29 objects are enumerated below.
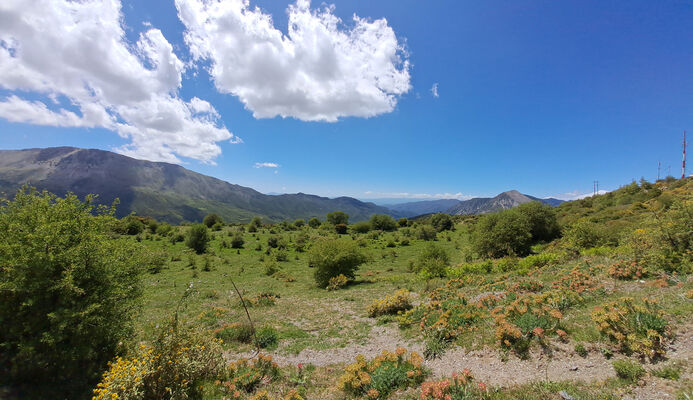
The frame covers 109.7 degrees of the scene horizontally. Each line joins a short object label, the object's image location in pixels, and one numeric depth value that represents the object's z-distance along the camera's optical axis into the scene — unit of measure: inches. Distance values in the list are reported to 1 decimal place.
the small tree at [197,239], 1449.3
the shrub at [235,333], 400.2
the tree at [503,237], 1008.9
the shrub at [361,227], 2603.3
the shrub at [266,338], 378.9
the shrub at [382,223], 2731.3
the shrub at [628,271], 397.1
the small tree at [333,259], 834.2
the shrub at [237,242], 1615.4
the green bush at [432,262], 798.2
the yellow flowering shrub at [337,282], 784.3
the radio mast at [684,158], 1962.4
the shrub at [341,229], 2533.0
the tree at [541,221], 1333.7
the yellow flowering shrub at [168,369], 199.2
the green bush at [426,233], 2000.4
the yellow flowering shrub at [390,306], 480.4
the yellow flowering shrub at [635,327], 207.8
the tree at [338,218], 3056.6
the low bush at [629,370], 189.9
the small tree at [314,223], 2935.5
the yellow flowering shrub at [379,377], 232.5
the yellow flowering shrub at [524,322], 260.6
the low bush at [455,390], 197.0
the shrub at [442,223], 2517.2
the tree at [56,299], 222.1
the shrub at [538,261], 681.0
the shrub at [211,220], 2331.4
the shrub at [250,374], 255.8
